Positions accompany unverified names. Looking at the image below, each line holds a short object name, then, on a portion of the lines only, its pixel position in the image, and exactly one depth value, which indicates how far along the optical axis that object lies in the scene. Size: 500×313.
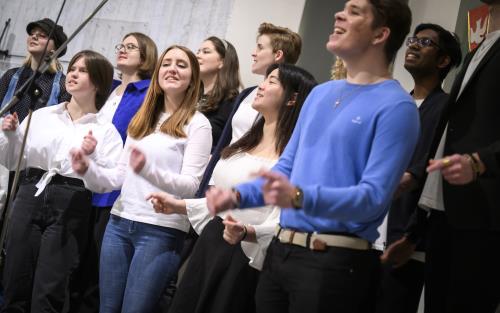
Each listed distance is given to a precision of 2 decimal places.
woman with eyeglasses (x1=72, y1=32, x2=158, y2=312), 3.34
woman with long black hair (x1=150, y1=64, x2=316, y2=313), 2.35
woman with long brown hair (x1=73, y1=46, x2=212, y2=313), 2.69
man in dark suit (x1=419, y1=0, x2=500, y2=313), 1.83
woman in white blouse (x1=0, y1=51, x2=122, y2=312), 3.05
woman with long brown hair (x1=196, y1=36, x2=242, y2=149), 3.59
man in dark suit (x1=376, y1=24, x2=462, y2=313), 2.14
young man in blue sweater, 1.64
